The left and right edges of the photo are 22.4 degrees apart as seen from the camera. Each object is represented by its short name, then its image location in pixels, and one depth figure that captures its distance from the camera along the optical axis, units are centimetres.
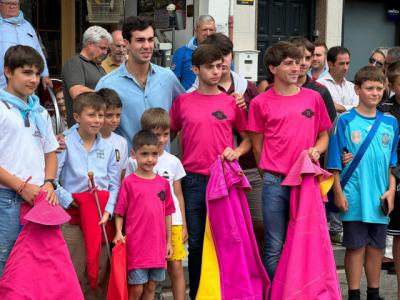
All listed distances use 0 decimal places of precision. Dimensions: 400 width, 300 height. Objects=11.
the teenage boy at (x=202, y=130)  728
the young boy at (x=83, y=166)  688
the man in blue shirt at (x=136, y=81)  735
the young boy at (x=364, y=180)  771
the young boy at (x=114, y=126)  707
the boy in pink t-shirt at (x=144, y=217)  674
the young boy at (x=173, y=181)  704
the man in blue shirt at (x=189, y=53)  1072
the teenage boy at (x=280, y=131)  731
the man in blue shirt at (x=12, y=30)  983
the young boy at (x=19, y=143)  620
